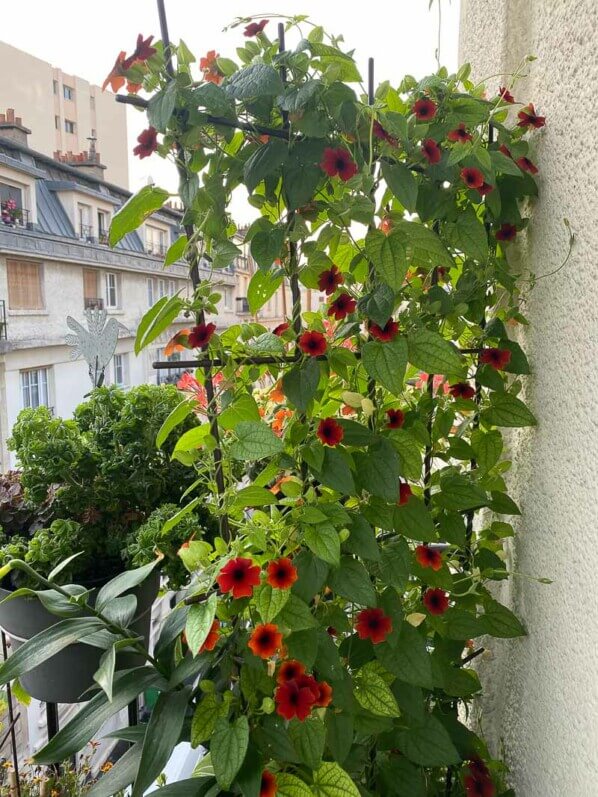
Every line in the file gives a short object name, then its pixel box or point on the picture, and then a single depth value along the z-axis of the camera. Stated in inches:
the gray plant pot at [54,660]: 34.2
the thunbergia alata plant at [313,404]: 27.4
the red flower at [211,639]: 28.4
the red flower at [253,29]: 28.2
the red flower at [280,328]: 31.2
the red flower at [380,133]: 28.9
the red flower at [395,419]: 33.6
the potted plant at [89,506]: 35.6
